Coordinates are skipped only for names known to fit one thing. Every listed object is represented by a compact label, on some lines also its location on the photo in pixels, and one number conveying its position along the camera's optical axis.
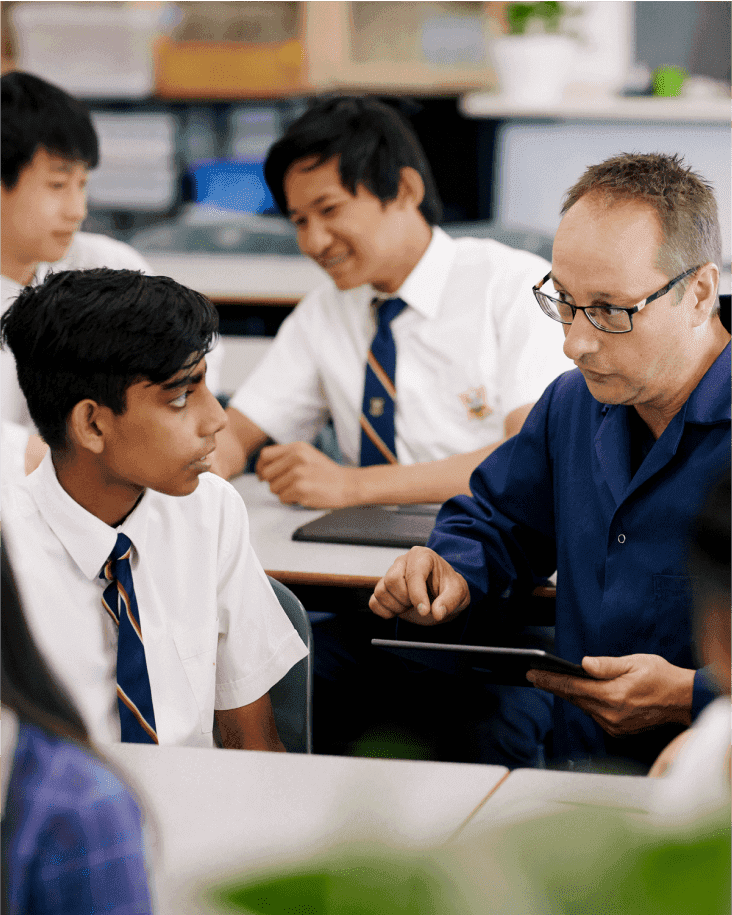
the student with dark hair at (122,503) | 1.99
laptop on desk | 2.42
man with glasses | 2.03
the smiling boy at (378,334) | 2.55
